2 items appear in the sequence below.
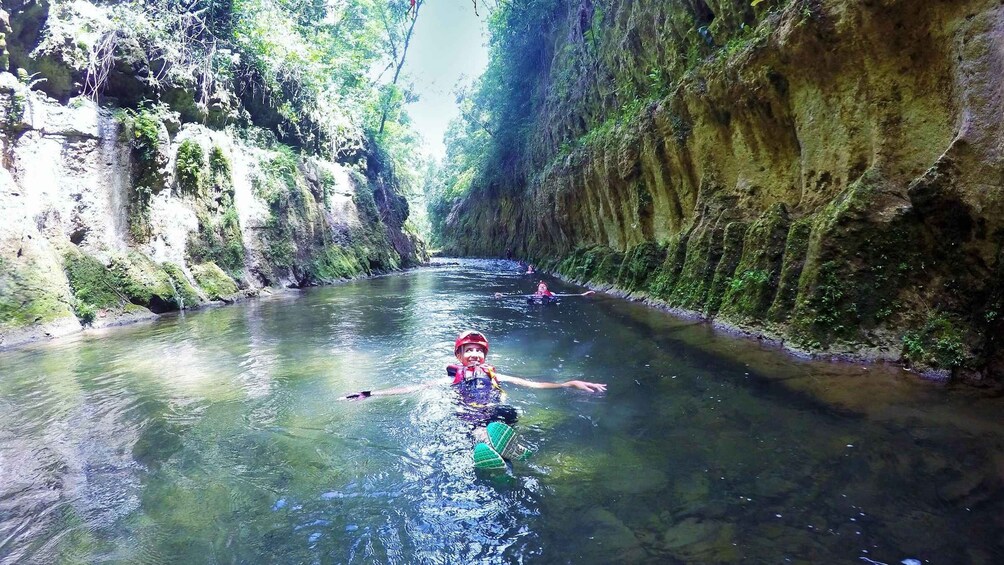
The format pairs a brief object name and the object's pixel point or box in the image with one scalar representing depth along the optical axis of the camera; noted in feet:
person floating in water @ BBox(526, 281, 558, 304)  49.03
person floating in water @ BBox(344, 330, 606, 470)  17.85
